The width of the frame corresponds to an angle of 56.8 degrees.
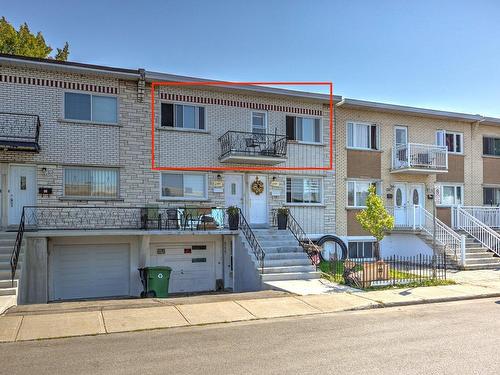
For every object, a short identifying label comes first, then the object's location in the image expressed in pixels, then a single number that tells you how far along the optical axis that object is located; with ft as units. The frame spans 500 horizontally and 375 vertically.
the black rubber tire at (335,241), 59.03
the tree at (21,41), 89.66
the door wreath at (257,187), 57.57
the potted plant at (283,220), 55.31
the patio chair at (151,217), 50.45
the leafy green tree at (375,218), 46.01
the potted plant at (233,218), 51.62
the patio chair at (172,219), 50.75
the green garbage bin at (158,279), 46.68
